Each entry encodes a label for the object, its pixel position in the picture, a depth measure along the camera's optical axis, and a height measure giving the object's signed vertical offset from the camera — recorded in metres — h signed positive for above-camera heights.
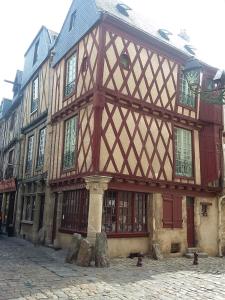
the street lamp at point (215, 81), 3.15 +1.83
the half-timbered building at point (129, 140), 7.38 +1.98
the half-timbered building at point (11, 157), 12.11 +2.10
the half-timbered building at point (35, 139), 9.75 +2.54
